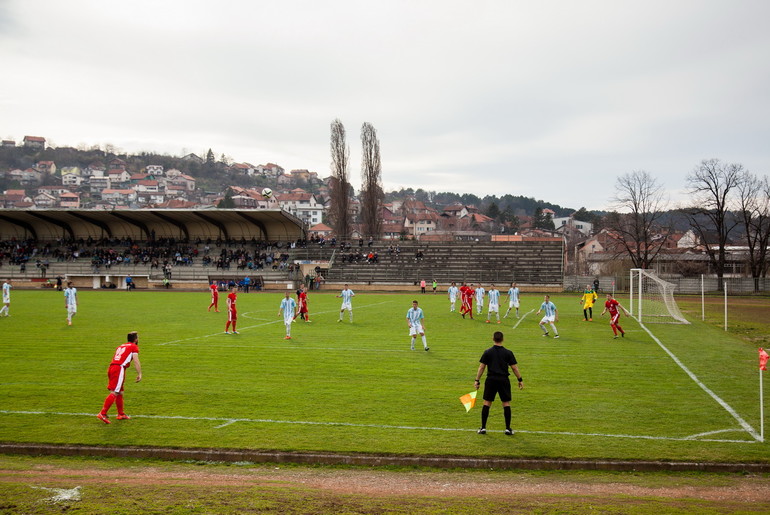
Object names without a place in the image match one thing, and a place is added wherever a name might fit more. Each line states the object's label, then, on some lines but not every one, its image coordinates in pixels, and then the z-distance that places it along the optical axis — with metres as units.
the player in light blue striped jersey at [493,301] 31.44
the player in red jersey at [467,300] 33.06
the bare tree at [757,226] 65.81
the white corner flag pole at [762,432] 10.80
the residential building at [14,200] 192.11
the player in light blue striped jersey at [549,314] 24.95
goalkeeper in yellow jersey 31.14
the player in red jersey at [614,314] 25.31
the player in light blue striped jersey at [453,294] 37.12
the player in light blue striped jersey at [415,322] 20.94
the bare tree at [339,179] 81.50
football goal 33.88
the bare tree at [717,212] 68.00
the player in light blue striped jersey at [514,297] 32.81
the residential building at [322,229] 171.50
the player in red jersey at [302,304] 29.91
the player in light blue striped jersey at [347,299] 29.88
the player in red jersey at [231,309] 25.00
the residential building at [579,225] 182.50
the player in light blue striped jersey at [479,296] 34.78
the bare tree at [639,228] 68.02
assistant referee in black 11.05
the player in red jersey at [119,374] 11.83
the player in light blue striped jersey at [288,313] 23.88
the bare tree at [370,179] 82.81
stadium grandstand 62.53
